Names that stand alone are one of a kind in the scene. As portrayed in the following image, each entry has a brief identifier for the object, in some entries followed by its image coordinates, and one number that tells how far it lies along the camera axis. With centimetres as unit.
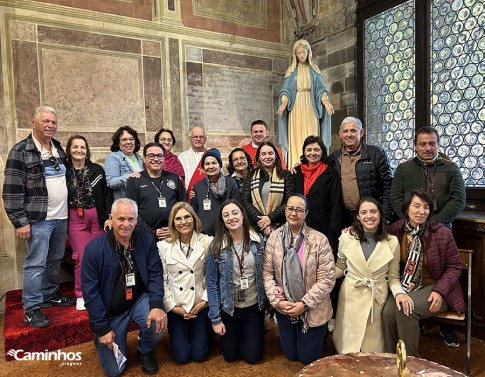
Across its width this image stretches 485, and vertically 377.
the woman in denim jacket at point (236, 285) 294
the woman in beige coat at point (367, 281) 279
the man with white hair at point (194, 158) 413
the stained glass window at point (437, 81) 416
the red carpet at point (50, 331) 318
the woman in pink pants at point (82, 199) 351
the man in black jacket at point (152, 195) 335
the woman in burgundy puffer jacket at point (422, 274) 272
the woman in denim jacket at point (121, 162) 369
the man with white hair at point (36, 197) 315
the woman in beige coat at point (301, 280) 283
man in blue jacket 275
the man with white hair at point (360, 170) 331
